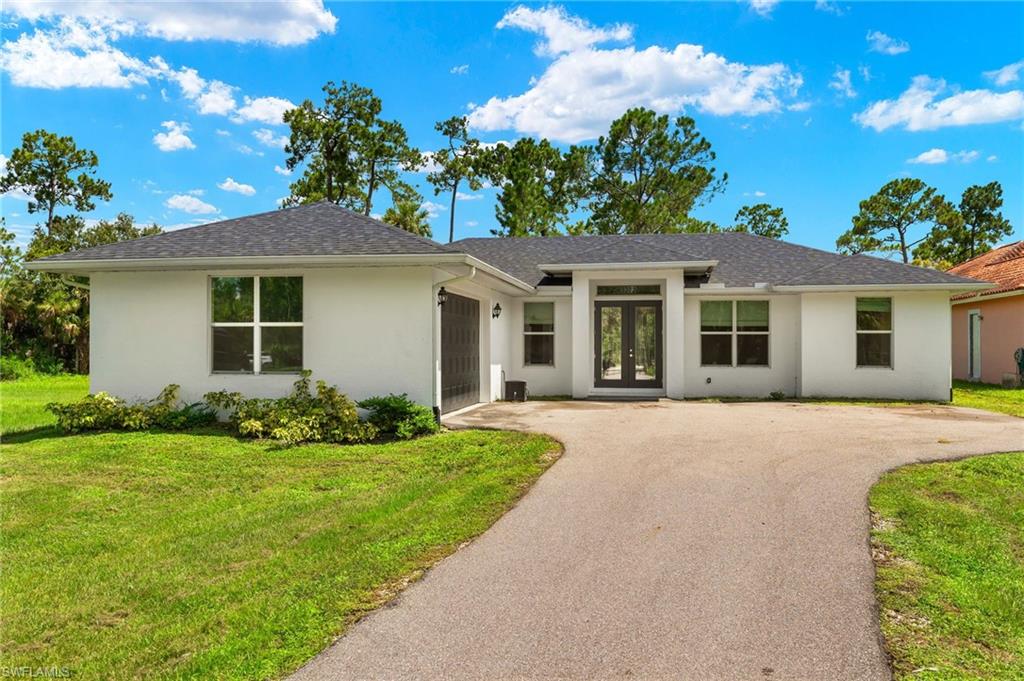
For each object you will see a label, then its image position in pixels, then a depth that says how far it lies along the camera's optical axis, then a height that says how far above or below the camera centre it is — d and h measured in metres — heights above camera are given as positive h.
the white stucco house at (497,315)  10.49 +0.64
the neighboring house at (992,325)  17.95 +0.61
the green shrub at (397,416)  9.73 -1.08
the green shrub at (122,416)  10.29 -1.13
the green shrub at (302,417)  9.45 -1.09
